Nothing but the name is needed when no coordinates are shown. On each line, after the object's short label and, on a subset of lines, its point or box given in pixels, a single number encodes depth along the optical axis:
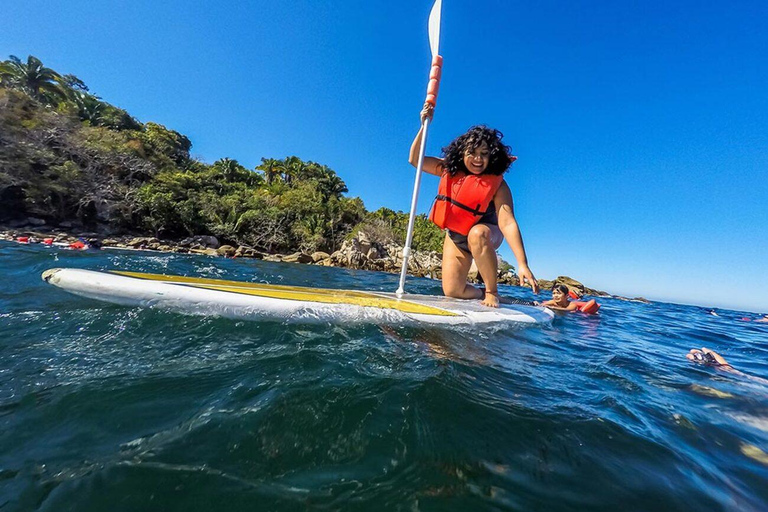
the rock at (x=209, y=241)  21.31
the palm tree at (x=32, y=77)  23.36
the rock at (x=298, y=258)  19.71
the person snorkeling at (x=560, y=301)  6.19
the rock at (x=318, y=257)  21.15
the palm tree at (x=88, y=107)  25.62
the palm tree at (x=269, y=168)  36.31
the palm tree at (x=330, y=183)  35.22
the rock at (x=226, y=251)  17.96
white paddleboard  2.27
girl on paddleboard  3.09
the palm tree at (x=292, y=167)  36.16
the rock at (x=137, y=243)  16.27
